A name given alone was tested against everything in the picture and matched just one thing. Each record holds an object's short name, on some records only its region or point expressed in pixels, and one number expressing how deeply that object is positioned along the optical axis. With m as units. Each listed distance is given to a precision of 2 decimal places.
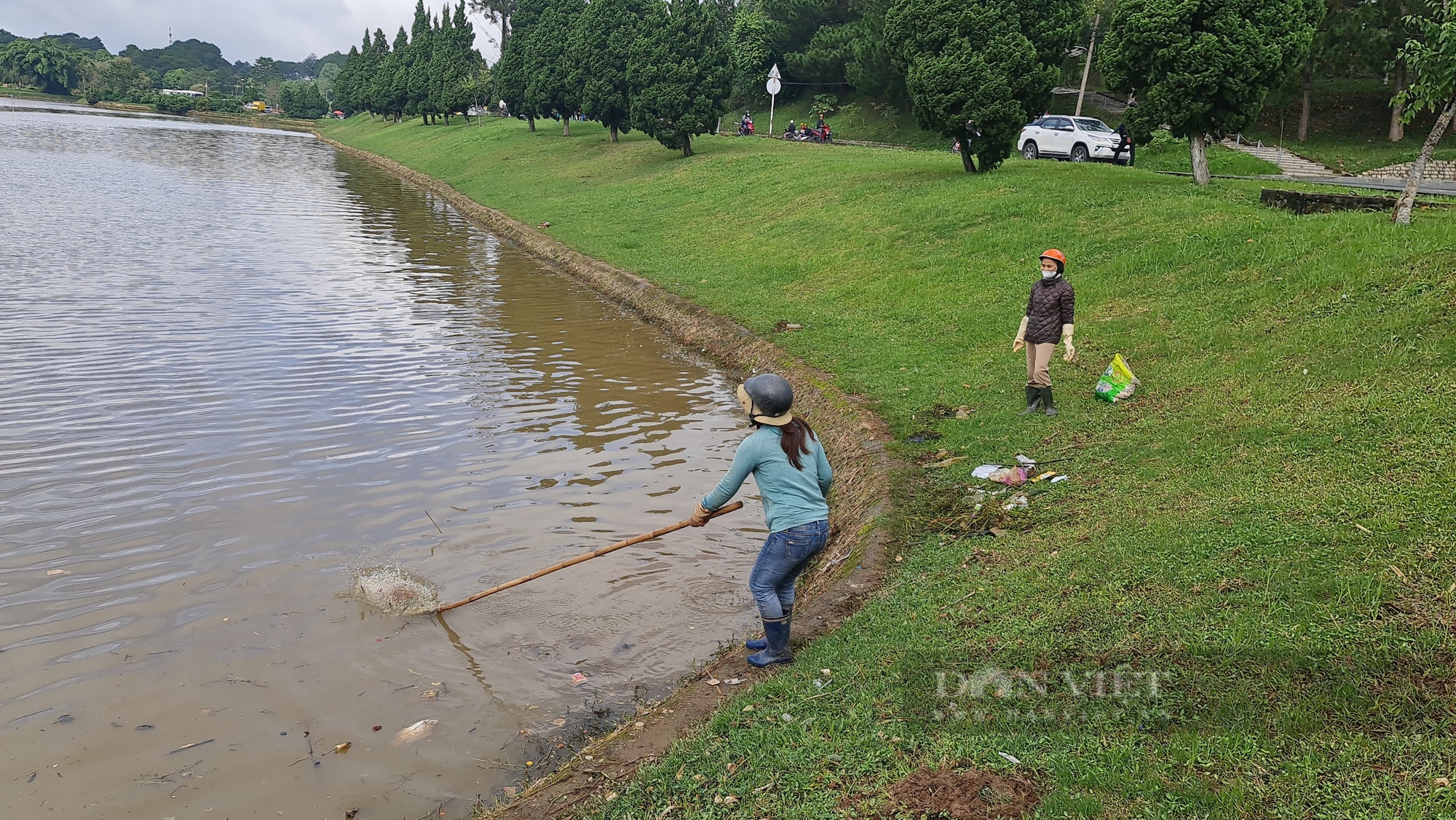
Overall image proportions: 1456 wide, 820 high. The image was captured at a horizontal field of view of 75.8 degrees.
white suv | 26.36
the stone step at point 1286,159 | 30.14
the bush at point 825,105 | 55.25
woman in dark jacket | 8.58
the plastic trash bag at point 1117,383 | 8.89
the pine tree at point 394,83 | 77.19
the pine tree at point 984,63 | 18.92
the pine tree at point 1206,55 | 15.52
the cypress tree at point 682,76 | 33.44
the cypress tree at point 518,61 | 52.97
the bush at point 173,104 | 121.62
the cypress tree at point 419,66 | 69.38
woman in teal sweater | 5.36
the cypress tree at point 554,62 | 46.91
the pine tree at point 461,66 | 62.66
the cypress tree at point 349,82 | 97.12
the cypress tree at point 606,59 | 41.31
